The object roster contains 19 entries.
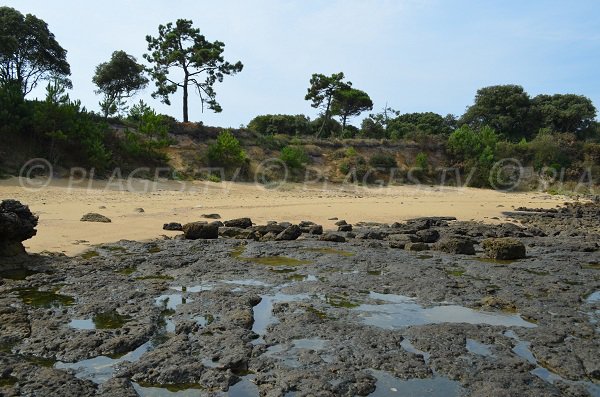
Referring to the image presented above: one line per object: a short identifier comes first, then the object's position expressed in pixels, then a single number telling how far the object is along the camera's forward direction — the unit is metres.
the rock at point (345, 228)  14.53
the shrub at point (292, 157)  31.39
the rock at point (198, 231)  12.28
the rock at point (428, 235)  13.02
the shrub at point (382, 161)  35.88
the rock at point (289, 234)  12.55
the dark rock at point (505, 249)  10.80
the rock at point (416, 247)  11.87
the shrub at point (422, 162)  36.56
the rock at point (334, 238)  12.67
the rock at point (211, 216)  15.97
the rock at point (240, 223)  14.16
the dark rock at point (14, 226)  8.43
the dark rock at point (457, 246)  11.46
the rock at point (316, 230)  13.62
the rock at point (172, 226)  13.60
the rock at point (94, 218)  13.51
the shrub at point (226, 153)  29.05
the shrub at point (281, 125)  49.81
